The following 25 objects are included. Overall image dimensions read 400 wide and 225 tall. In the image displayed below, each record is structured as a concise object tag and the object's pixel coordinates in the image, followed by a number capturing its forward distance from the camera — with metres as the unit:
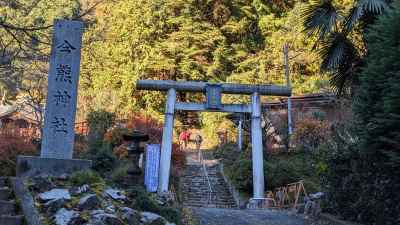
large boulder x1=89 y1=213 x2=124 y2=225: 6.77
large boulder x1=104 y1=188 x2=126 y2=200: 8.24
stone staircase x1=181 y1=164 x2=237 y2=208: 19.55
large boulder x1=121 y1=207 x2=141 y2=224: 7.40
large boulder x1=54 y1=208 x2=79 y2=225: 6.64
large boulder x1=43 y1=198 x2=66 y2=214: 7.04
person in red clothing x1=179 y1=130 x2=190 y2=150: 31.43
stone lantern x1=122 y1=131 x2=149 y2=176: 11.35
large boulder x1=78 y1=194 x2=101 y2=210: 7.22
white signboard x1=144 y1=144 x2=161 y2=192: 14.53
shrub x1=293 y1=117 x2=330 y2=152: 23.61
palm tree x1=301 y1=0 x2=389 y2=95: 13.38
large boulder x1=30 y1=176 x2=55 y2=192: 7.87
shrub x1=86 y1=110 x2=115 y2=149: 23.31
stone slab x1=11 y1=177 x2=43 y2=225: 6.62
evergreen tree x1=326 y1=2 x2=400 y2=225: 7.92
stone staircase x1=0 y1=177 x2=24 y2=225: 6.72
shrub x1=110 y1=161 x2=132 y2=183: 11.97
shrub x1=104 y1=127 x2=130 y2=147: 21.34
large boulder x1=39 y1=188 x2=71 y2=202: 7.36
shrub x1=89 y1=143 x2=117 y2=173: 15.23
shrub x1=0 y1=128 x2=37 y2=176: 13.45
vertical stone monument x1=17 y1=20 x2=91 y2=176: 9.40
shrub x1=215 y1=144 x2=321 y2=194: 19.91
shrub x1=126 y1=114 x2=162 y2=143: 22.77
